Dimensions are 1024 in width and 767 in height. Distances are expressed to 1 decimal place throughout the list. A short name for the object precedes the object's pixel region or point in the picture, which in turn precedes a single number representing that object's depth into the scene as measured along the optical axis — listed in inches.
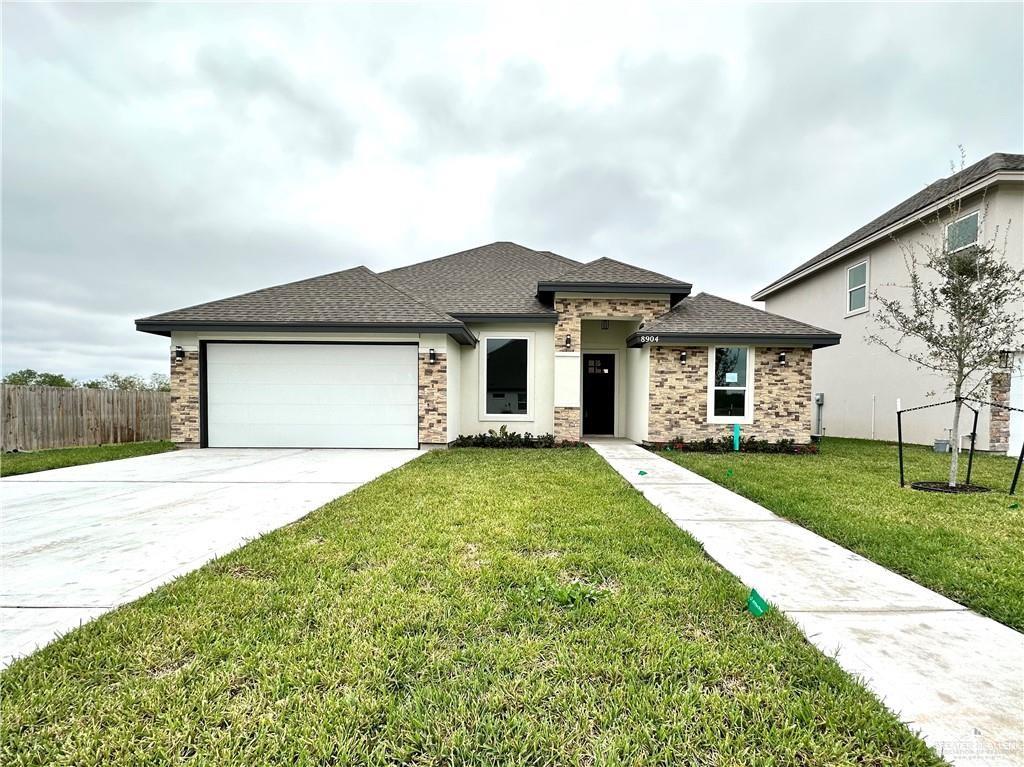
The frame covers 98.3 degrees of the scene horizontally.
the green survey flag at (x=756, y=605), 98.8
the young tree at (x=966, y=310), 247.4
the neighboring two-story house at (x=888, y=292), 394.0
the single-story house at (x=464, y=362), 391.5
